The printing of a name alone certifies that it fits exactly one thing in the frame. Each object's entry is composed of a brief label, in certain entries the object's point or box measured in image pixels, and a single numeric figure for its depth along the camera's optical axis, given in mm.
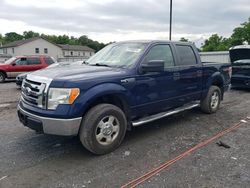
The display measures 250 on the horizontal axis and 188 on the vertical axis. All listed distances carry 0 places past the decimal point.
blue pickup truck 2754
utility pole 15097
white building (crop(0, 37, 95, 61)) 40152
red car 11612
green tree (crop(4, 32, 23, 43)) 73087
